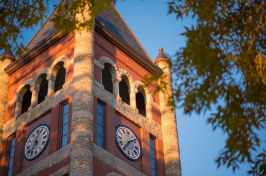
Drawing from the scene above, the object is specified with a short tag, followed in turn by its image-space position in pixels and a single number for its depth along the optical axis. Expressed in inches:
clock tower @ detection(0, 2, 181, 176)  940.0
